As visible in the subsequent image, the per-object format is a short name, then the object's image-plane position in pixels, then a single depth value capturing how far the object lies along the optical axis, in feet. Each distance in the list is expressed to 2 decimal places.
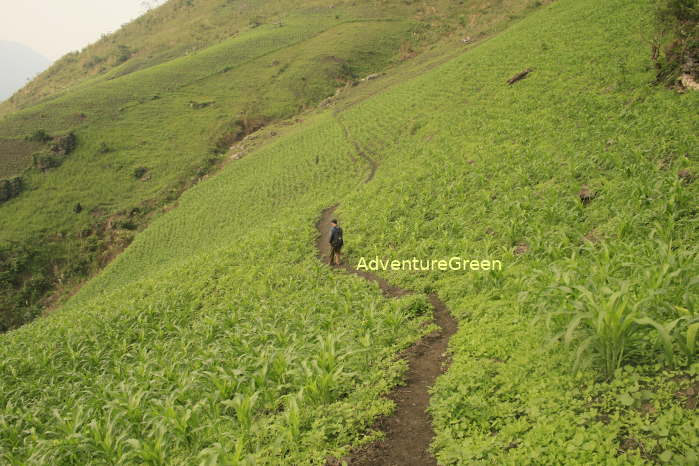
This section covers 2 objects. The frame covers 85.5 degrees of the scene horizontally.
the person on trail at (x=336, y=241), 53.52
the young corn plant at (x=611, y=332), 16.58
